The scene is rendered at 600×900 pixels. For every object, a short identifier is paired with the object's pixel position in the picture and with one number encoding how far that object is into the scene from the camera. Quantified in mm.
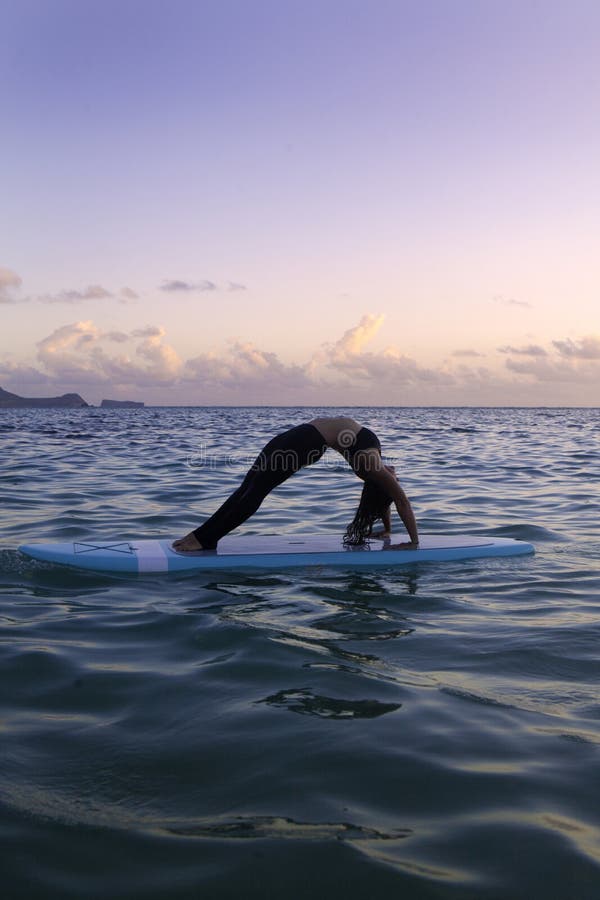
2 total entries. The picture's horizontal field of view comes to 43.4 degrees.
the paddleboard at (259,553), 6535
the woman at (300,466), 6727
